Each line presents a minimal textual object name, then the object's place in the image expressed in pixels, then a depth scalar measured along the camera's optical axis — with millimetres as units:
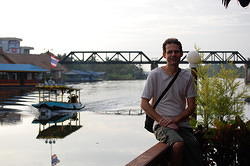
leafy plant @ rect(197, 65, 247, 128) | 4227
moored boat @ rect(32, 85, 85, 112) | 28266
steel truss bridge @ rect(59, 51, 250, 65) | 75881
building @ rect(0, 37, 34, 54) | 89694
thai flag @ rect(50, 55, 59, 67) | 39119
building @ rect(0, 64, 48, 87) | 49500
